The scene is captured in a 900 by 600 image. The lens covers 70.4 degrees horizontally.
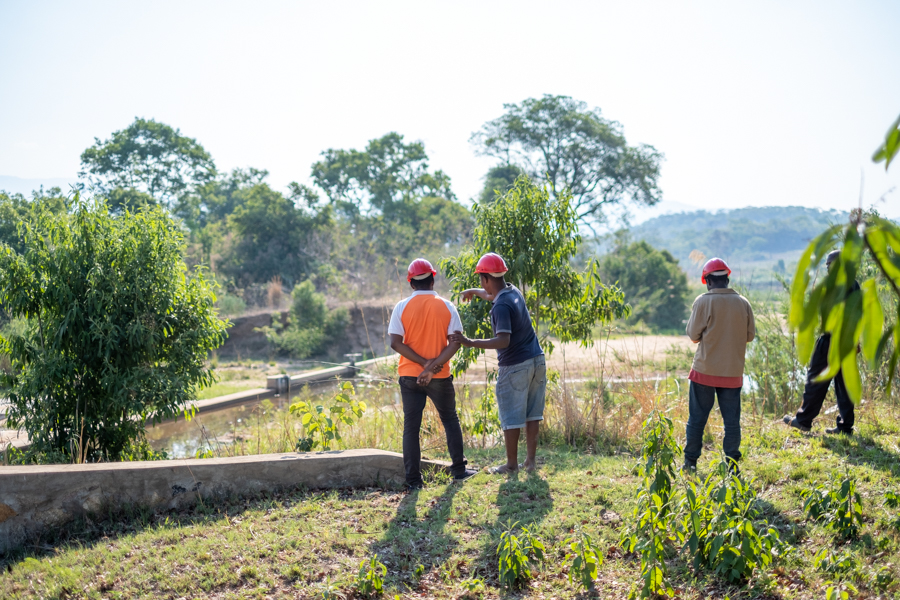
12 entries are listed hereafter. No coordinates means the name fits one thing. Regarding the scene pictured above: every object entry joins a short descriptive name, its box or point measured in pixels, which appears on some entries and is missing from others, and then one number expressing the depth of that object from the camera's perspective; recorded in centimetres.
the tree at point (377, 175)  3756
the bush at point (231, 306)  2273
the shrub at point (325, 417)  597
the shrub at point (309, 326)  1998
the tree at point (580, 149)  3459
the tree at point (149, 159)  3484
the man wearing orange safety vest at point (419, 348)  500
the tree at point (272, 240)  2825
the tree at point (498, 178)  3581
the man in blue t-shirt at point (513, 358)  504
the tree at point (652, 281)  2705
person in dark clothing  609
